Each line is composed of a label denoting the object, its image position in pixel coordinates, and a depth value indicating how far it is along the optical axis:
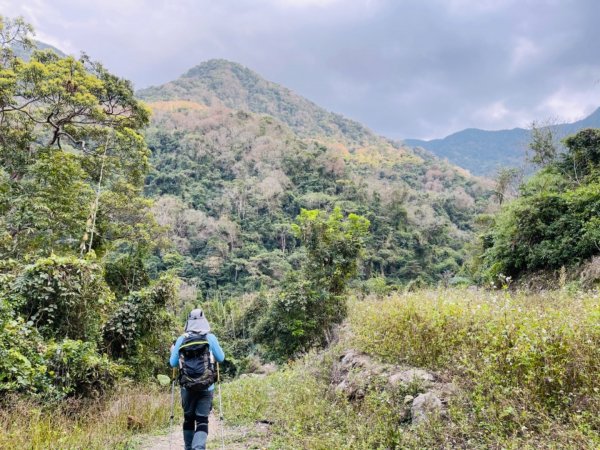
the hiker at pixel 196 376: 4.00
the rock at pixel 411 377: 4.41
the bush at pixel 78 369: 6.00
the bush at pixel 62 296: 7.16
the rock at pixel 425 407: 3.84
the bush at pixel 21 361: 5.01
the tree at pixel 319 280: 12.02
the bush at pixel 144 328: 9.34
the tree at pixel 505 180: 28.23
